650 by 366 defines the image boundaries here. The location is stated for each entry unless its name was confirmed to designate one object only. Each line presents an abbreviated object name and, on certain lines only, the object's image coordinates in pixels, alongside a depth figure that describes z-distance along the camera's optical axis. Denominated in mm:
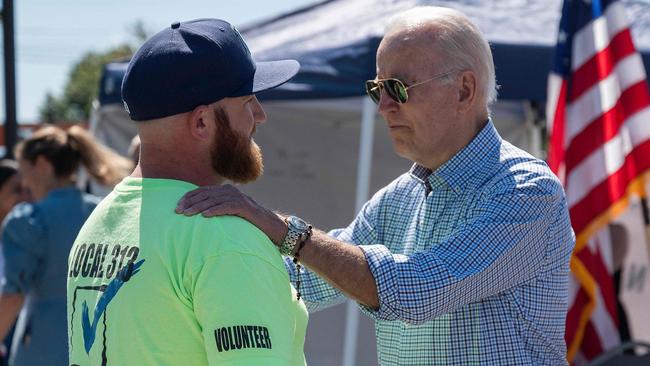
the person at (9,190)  6105
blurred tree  62188
